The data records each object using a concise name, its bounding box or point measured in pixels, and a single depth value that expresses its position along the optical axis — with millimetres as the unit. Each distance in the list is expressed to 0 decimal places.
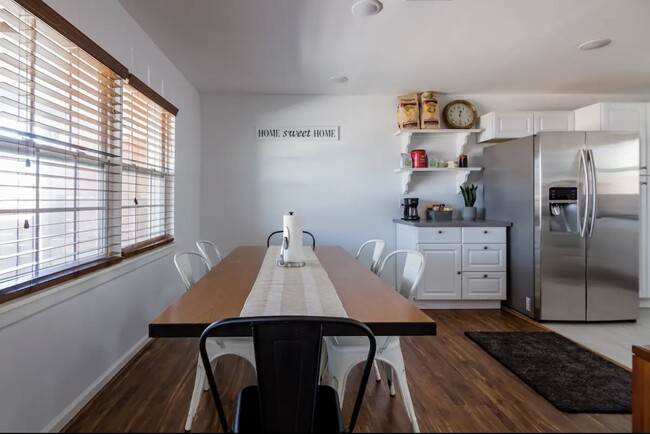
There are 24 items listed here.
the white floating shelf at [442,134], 4051
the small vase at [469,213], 4051
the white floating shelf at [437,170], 4039
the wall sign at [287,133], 4258
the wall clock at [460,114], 4168
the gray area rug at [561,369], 1971
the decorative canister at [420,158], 4062
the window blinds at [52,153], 1476
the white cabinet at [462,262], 3719
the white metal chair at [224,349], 1633
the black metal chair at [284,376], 831
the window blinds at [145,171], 2562
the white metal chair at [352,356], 1584
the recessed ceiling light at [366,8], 2291
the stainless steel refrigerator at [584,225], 3254
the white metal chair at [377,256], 2567
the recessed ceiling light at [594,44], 2850
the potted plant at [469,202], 4055
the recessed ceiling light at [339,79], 3639
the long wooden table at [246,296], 1180
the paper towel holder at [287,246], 2113
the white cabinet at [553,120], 3939
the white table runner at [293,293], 1289
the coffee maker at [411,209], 4105
